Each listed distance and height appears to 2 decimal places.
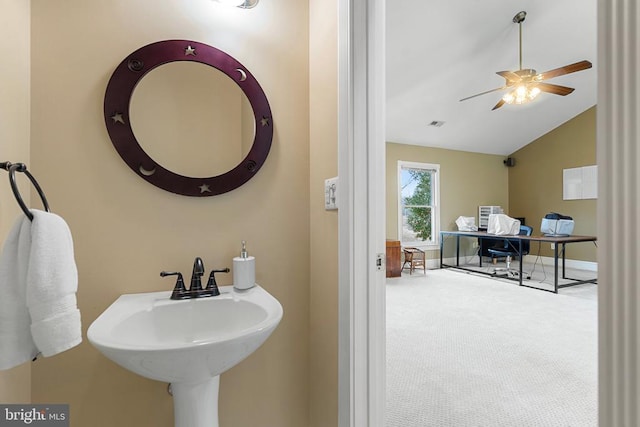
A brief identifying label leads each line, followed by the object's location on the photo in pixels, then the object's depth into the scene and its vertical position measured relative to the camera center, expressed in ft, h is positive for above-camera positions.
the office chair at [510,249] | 16.86 -2.06
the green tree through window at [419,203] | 20.53 +0.73
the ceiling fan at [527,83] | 10.34 +4.92
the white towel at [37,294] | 2.34 -0.63
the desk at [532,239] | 13.72 -1.24
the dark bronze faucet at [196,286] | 3.71 -0.90
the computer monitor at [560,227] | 15.12 -0.65
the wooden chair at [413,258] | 18.37 -2.71
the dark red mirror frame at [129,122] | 3.84 +1.33
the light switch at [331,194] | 3.89 +0.27
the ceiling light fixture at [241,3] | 4.21 +2.93
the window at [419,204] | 20.20 +0.68
